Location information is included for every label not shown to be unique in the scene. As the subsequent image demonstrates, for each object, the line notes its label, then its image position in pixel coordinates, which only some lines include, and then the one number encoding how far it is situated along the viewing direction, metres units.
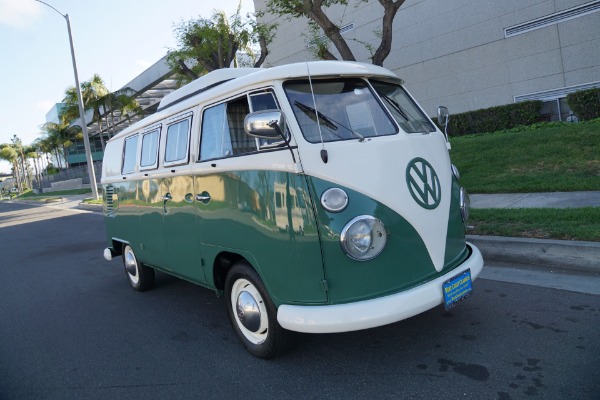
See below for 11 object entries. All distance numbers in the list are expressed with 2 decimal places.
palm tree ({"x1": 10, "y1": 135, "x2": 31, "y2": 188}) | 94.38
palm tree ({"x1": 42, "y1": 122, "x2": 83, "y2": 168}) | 57.47
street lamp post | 23.42
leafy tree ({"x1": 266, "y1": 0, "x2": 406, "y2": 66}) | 10.08
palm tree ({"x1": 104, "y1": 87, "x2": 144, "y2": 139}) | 38.80
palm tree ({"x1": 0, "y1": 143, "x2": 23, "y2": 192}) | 90.06
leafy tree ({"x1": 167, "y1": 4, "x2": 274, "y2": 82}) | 17.66
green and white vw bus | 3.22
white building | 14.68
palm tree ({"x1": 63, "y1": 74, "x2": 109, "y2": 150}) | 39.62
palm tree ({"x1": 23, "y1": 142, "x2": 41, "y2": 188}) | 90.69
